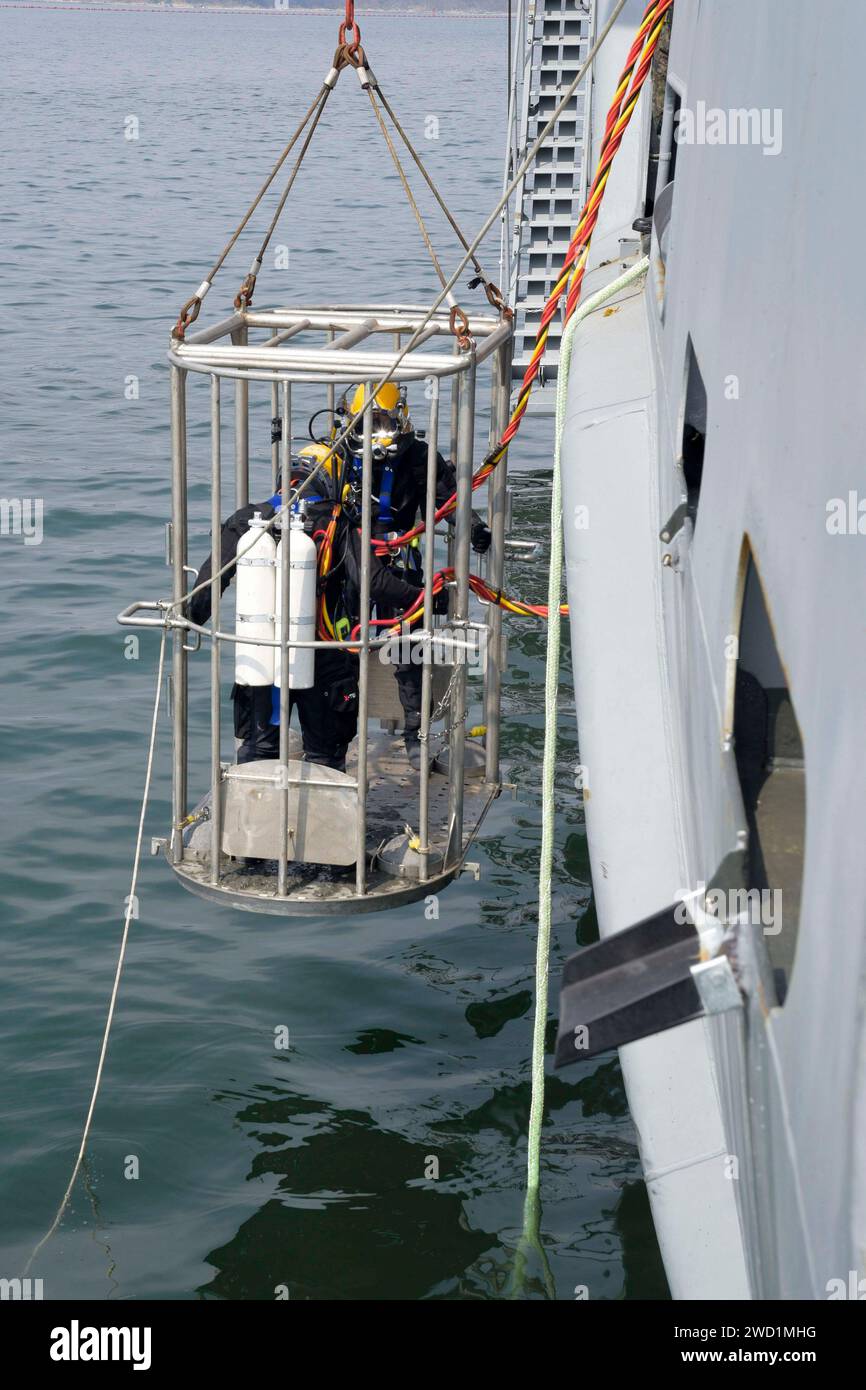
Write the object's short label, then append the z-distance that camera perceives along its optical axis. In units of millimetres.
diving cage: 5074
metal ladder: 12984
